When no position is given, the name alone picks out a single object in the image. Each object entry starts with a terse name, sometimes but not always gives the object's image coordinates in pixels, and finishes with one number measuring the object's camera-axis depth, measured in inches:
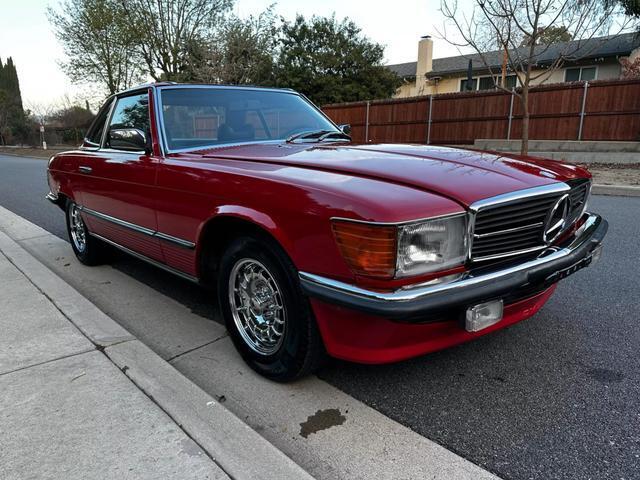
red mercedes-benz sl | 78.5
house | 891.4
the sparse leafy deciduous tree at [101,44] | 1042.1
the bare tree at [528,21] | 473.4
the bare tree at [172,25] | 1037.8
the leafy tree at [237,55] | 892.0
